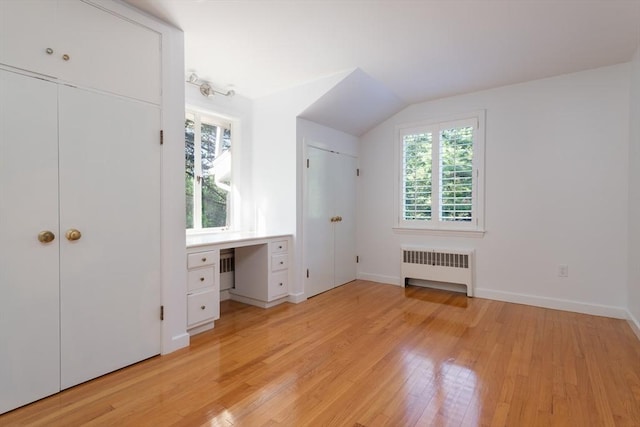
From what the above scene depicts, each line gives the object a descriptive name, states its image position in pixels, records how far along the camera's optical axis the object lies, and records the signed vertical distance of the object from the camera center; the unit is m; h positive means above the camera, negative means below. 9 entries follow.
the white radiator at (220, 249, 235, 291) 3.69 -0.69
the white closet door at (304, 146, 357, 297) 3.85 -0.13
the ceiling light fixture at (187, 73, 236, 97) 3.20 +1.33
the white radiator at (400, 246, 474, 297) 3.87 -0.69
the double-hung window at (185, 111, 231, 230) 3.53 +0.45
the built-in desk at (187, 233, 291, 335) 2.68 -0.62
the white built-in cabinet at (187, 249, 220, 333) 2.64 -0.68
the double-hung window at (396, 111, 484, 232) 3.86 +0.46
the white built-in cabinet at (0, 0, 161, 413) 1.70 +0.09
